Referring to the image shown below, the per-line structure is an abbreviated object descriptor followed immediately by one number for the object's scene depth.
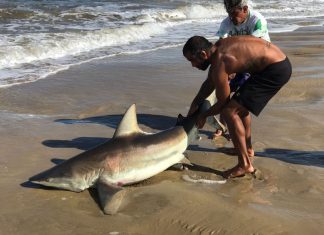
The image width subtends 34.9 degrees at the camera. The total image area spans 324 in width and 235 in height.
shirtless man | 4.16
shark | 3.94
